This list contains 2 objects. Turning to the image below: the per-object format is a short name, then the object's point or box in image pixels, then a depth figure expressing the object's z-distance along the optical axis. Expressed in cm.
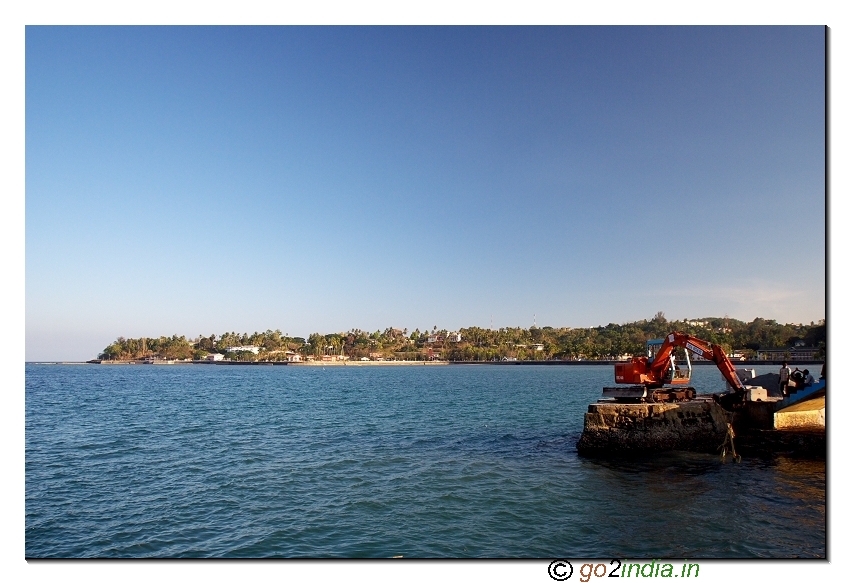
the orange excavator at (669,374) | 2674
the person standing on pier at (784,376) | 2839
